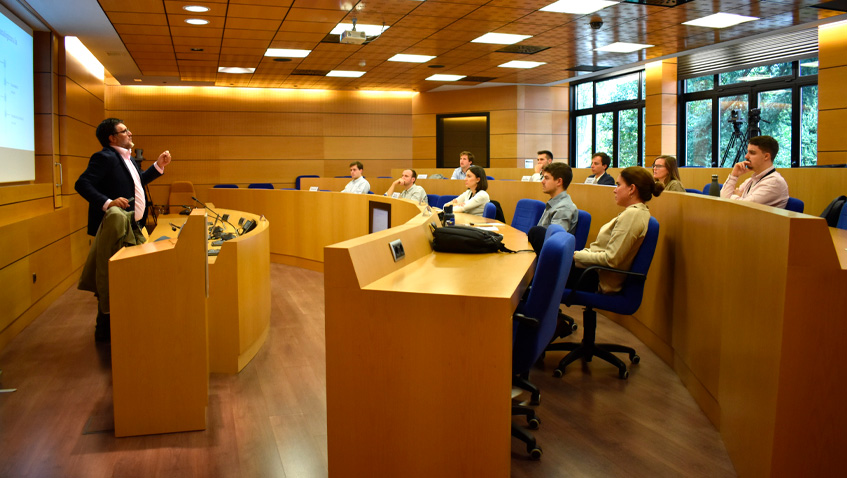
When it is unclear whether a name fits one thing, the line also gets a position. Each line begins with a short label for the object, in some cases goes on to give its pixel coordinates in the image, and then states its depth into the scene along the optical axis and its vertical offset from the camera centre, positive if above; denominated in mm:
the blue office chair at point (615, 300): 3824 -581
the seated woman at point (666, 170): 5452 +273
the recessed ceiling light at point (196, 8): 6746 +2033
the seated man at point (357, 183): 8922 +288
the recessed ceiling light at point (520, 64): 10818 +2318
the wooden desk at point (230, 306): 3955 -617
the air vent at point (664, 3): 6914 +2119
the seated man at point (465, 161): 8840 +585
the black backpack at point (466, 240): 3326 -187
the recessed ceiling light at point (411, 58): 10037 +2252
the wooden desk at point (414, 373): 2174 -575
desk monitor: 6098 -120
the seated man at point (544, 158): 8594 +592
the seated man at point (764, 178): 4328 +167
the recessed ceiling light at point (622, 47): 9328 +2244
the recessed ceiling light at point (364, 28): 7857 +2131
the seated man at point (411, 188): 7383 +175
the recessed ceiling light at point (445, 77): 12242 +2363
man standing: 3906 +44
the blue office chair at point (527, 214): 5352 -88
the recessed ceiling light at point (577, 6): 6918 +2116
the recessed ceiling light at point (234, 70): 10952 +2279
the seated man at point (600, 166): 7160 +413
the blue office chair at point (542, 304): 2545 -401
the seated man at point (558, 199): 4645 +30
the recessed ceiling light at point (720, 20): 7660 +2179
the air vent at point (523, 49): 9422 +2243
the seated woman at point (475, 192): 6344 +111
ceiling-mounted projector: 7254 +1851
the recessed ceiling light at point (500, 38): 8597 +2199
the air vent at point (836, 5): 6992 +2128
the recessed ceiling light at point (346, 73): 11555 +2327
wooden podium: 2986 -590
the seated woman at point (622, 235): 3807 -191
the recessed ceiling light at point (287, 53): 9359 +2206
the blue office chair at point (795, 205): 4586 -19
